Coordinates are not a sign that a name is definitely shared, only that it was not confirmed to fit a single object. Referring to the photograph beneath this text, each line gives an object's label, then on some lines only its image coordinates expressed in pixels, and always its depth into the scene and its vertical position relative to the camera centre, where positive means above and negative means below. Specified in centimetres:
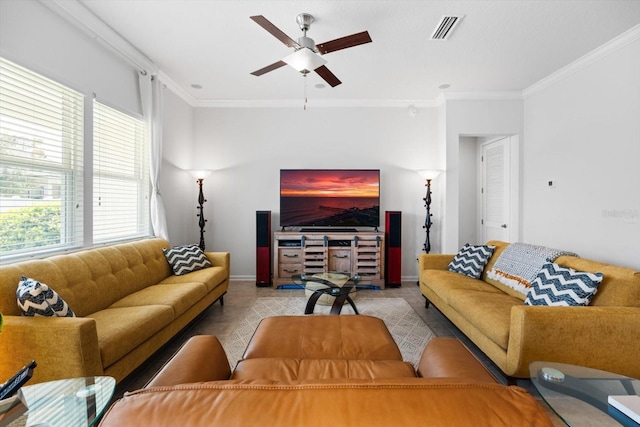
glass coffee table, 283 -76
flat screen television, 452 +32
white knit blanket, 251 -46
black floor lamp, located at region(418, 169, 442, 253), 428 +24
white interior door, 445 +42
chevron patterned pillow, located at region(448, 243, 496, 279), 312 -52
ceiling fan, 221 +137
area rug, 248 -115
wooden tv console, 425 -62
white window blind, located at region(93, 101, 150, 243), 287 +40
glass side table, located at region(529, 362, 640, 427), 114 -80
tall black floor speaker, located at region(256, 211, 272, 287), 431 -53
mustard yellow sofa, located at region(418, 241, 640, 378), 172 -73
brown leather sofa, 50 -35
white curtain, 343 +80
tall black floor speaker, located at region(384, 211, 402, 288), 432 -53
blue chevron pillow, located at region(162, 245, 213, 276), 321 -54
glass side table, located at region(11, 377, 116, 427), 100 -73
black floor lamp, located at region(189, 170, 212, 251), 427 +24
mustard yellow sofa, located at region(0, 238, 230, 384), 151 -71
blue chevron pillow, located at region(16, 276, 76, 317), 160 -51
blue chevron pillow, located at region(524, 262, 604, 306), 193 -51
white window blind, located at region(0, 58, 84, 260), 204 +38
